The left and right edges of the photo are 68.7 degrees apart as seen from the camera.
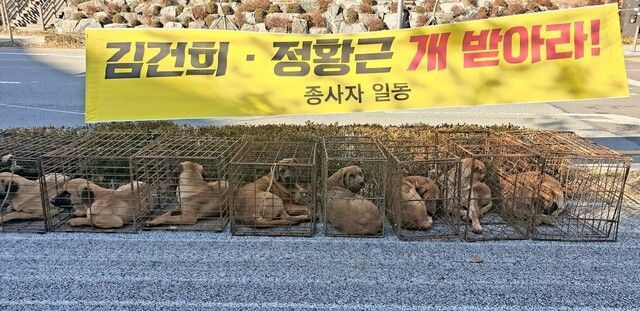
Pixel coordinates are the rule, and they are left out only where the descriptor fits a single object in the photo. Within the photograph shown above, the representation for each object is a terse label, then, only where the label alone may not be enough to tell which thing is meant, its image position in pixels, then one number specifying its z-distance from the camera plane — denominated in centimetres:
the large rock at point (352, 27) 2142
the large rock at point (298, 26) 2119
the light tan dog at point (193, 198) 420
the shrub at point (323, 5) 2337
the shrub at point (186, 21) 2215
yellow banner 473
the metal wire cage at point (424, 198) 404
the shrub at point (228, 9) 2295
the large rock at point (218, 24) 1653
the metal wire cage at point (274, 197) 407
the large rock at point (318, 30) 2139
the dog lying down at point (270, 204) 413
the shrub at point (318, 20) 2207
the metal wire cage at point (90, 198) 408
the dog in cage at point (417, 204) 408
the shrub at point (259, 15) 2234
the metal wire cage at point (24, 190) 406
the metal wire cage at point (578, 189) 405
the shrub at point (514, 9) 2303
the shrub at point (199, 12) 2278
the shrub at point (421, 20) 2160
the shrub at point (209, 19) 2198
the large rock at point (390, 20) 2145
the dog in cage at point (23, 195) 419
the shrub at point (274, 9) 2309
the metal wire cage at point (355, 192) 402
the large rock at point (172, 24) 2203
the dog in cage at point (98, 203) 409
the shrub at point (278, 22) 2164
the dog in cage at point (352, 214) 401
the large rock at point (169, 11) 2378
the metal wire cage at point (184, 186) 418
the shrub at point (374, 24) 2148
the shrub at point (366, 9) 2280
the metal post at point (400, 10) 589
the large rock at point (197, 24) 2147
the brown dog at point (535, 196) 412
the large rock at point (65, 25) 2278
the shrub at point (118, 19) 2252
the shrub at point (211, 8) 2314
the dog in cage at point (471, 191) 409
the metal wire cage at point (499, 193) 406
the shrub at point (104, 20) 2272
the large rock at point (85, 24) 2241
